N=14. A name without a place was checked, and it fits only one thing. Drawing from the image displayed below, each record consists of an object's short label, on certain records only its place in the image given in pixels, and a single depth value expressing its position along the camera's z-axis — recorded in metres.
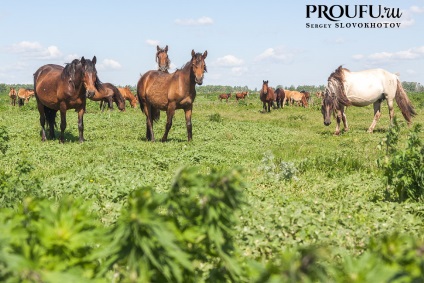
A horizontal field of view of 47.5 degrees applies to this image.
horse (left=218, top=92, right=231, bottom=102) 58.22
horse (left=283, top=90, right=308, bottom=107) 49.31
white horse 18.80
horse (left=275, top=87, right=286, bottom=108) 41.19
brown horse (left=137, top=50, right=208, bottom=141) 14.94
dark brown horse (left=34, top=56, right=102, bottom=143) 14.25
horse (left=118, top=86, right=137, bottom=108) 40.78
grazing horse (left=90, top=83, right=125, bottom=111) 32.16
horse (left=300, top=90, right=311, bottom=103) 52.84
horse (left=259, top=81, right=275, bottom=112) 35.69
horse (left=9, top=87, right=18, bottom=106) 47.48
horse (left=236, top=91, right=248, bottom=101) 57.74
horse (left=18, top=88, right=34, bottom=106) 45.91
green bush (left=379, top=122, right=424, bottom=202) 7.36
